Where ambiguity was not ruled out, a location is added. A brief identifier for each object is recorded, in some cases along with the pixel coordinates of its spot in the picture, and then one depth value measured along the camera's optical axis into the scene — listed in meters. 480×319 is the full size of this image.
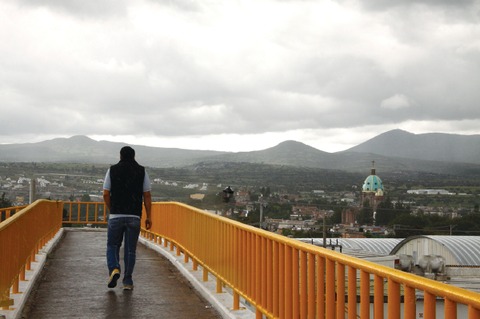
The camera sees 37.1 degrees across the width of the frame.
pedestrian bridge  4.43
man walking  10.29
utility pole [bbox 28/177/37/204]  27.44
